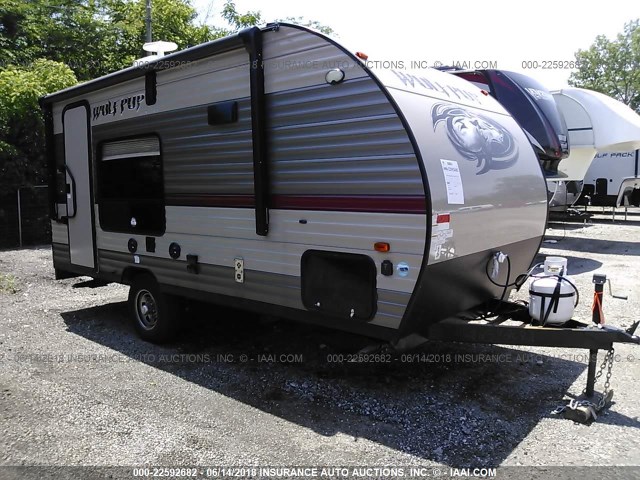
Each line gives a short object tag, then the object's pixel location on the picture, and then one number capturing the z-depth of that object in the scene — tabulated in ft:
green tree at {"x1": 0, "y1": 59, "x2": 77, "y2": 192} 40.37
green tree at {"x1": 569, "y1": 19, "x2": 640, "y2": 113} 124.88
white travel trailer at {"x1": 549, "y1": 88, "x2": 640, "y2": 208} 38.42
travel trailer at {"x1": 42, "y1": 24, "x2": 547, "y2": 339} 12.05
